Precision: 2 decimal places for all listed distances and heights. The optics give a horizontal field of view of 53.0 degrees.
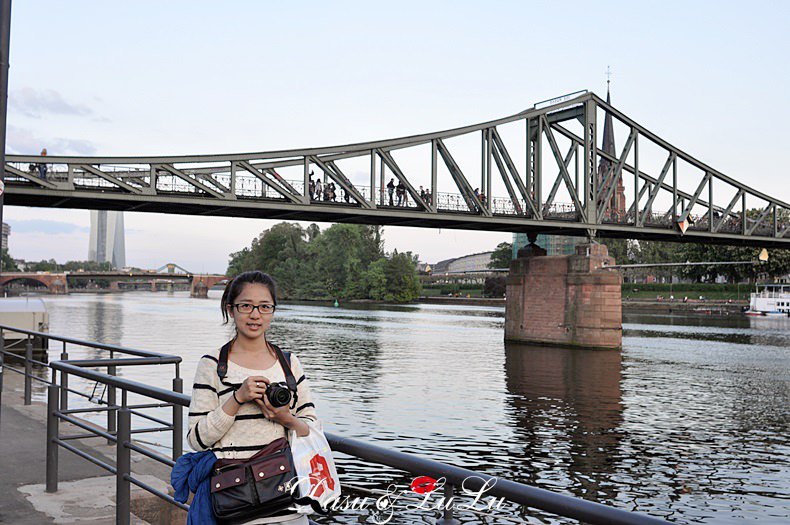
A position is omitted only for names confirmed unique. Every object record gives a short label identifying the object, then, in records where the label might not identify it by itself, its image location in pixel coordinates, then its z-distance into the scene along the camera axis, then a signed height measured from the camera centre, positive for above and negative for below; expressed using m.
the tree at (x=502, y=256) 179.88 +8.22
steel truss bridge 42.09 +6.16
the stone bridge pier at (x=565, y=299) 45.38 -0.43
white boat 97.94 -1.03
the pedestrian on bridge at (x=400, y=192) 50.53 +6.27
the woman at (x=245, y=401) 3.14 -0.45
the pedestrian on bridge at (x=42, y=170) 40.31 +5.91
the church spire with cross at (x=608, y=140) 140.75 +29.60
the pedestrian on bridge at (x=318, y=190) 49.09 +6.15
